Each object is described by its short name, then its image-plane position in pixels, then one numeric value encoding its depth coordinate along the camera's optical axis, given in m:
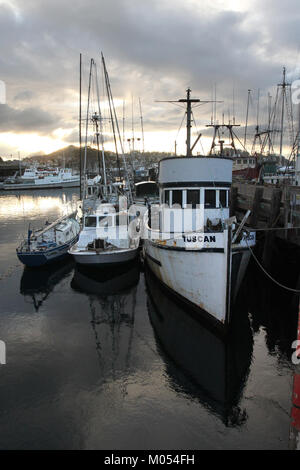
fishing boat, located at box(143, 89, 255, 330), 11.03
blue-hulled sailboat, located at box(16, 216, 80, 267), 20.08
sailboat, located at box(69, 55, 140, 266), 18.30
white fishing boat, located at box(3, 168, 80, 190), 109.81
